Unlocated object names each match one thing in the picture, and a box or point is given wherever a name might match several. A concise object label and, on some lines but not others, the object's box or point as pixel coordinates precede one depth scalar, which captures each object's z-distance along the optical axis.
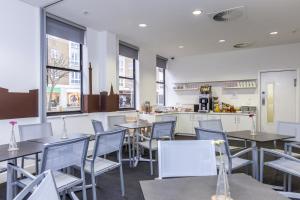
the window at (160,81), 8.03
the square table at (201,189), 1.23
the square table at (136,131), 4.23
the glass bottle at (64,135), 2.99
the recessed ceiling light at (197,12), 4.00
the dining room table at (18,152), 2.12
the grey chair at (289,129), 3.42
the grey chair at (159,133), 3.84
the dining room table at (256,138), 2.95
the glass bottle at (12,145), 2.38
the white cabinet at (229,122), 6.61
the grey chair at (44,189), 1.01
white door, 6.45
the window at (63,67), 4.32
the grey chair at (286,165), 2.54
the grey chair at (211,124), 3.93
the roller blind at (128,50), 5.92
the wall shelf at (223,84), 6.97
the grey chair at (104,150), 2.50
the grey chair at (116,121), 4.64
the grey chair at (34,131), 3.07
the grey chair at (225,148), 2.66
